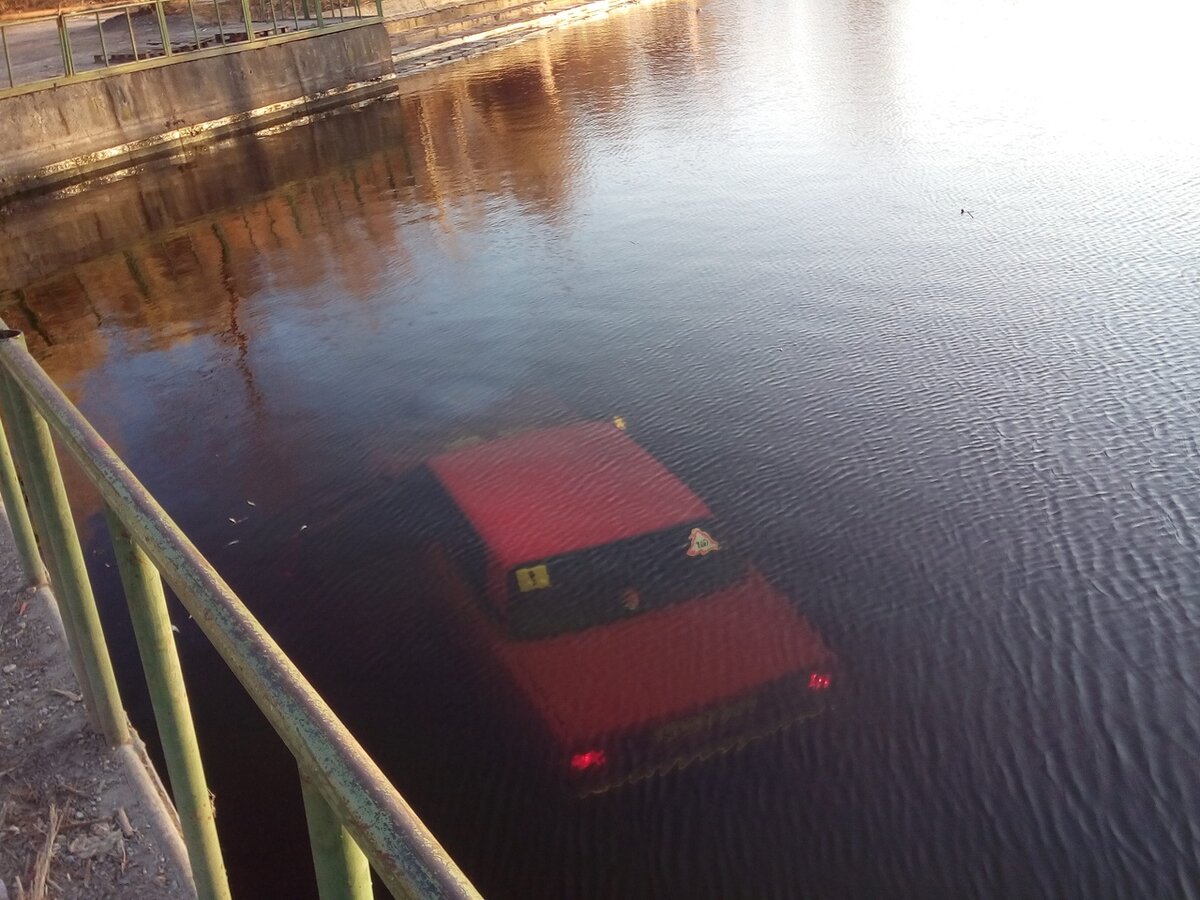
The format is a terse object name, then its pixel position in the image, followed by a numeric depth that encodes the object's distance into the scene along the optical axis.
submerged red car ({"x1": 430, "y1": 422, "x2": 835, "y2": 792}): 4.53
